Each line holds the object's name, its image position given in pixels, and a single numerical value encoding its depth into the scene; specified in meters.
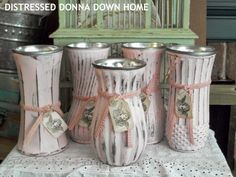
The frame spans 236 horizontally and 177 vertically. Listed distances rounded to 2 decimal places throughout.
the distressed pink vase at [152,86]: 0.74
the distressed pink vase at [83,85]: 0.75
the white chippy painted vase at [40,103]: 0.69
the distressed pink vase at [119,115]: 0.64
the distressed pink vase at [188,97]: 0.70
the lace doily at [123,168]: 0.67
